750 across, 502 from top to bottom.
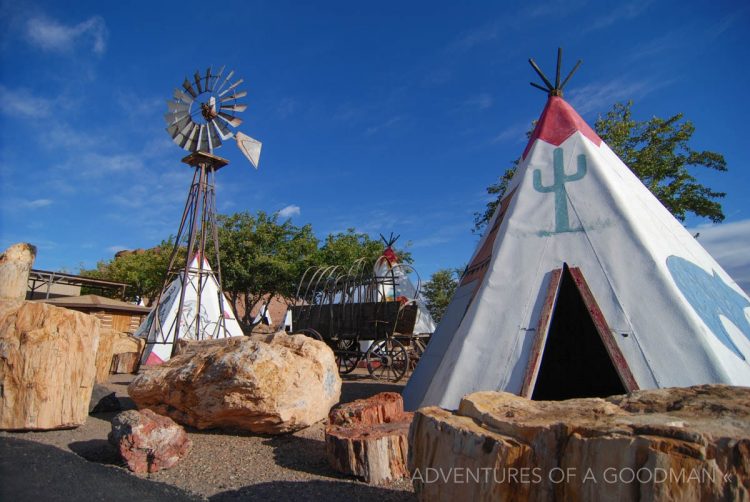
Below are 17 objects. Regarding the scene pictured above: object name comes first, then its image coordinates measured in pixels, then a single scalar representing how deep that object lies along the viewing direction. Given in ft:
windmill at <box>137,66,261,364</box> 36.27
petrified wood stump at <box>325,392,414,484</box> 10.89
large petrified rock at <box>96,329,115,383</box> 27.30
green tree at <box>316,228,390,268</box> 75.05
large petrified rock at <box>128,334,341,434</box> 13.85
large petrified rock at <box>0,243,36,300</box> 15.03
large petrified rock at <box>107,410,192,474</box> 11.37
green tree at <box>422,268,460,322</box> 102.42
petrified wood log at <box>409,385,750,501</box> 4.50
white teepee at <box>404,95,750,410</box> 12.78
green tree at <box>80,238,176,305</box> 83.51
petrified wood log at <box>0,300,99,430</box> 12.87
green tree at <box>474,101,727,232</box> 41.98
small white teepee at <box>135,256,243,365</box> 38.45
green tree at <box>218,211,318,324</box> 68.44
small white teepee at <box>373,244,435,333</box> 51.01
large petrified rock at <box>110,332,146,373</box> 35.68
